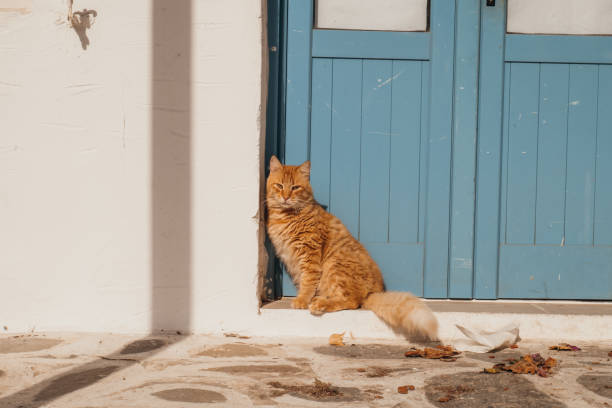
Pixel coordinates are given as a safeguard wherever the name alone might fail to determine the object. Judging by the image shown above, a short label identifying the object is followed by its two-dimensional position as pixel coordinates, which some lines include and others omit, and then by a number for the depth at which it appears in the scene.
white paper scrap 5.65
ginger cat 6.17
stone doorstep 6.08
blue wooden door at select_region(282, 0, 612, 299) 6.66
